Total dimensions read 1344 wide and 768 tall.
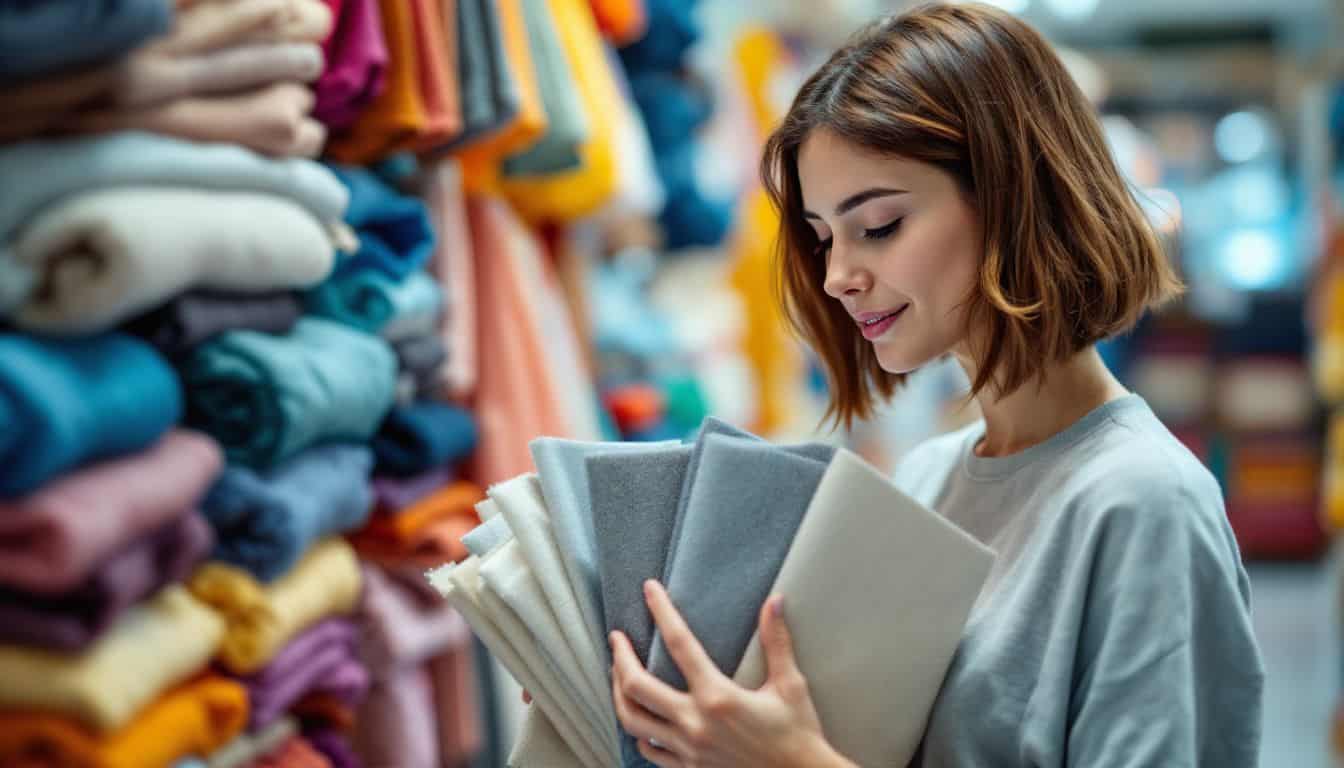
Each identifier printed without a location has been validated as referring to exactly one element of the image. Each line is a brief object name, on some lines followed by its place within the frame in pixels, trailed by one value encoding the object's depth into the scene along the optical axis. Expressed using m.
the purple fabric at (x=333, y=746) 1.56
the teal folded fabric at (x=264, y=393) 1.34
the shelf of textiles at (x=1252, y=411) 7.34
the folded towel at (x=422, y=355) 1.77
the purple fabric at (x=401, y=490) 1.73
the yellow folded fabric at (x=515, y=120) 1.91
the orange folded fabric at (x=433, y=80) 1.70
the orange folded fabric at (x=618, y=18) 2.56
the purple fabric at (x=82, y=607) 1.06
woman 1.06
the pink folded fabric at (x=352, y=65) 1.50
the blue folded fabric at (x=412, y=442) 1.77
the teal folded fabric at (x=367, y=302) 1.62
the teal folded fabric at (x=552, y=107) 2.09
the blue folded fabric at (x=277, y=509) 1.34
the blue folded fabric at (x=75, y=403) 1.00
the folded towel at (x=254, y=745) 1.36
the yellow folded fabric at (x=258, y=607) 1.33
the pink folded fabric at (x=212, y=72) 1.15
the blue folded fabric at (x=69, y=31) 0.98
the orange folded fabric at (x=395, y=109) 1.64
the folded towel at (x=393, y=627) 1.71
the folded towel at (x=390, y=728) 1.75
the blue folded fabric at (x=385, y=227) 1.63
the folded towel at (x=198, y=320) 1.27
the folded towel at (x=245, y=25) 1.22
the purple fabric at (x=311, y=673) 1.40
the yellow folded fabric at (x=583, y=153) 2.33
